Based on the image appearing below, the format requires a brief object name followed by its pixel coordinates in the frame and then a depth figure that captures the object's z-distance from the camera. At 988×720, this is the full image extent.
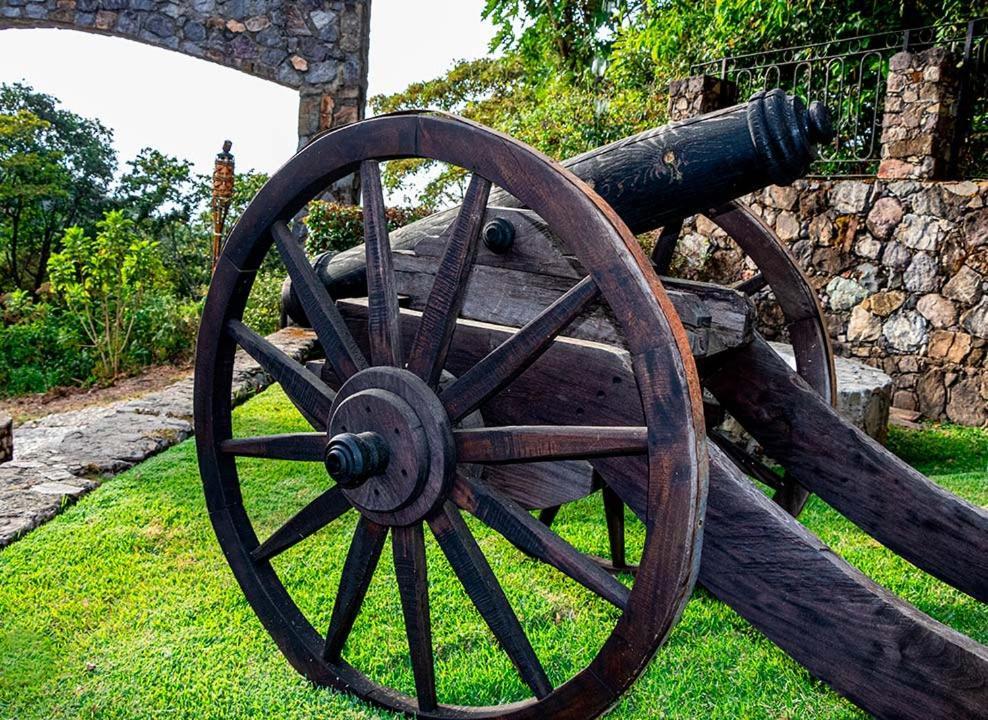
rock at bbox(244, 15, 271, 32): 9.60
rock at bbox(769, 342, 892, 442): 4.57
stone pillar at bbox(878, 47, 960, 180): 6.18
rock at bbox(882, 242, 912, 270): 6.36
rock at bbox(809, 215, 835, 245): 6.79
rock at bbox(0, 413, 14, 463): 2.88
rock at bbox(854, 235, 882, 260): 6.52
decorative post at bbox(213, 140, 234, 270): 9.59
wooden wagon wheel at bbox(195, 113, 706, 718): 1.55
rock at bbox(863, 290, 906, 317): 6.43
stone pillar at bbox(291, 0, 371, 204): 9.73
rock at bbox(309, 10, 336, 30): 9.68
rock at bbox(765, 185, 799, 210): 7.00
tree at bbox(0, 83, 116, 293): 11.75
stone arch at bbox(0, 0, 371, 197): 9.45
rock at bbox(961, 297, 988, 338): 6.00
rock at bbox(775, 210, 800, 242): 6.98
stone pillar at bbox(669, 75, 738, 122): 7.22
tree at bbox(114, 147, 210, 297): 12.91
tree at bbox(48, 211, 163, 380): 8.38
